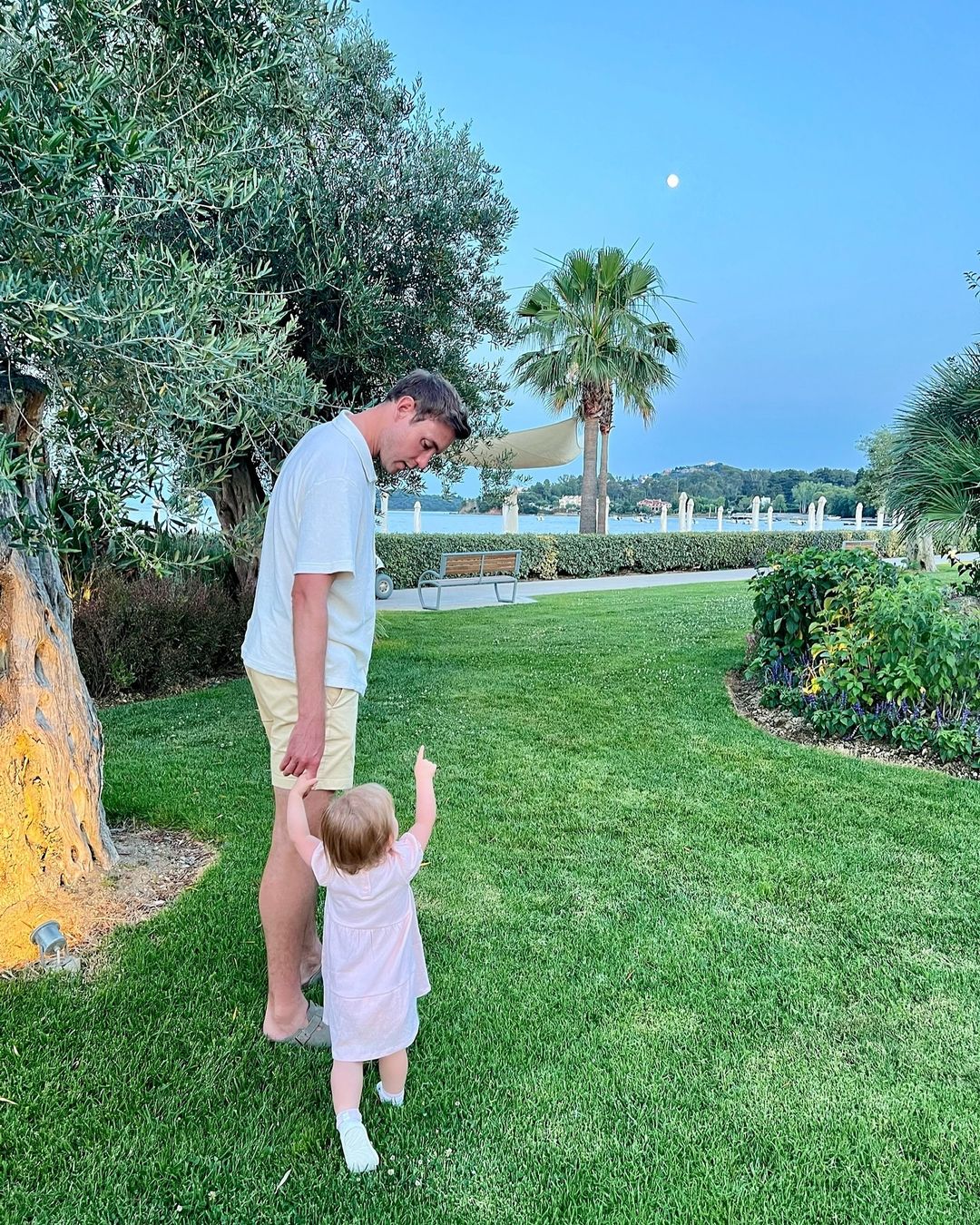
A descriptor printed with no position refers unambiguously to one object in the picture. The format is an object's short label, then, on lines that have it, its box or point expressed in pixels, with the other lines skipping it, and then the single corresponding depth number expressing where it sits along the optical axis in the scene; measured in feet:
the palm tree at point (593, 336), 63.72
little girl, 5.80
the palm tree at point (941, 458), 17.72
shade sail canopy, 68.03
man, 6.10
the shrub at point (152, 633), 20.66
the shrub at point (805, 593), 17.69
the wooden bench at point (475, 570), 40.88
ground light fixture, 8.07
